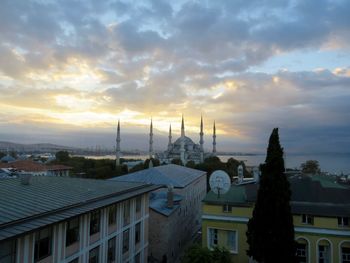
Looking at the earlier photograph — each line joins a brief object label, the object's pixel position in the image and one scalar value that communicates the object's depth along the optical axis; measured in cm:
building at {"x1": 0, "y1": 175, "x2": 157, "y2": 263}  1235
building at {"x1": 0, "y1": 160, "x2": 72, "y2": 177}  7066
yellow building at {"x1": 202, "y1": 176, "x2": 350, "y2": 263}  1920
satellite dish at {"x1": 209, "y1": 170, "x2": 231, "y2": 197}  2239
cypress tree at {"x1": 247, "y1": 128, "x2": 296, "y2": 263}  1731
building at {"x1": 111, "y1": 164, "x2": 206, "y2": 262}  2811
